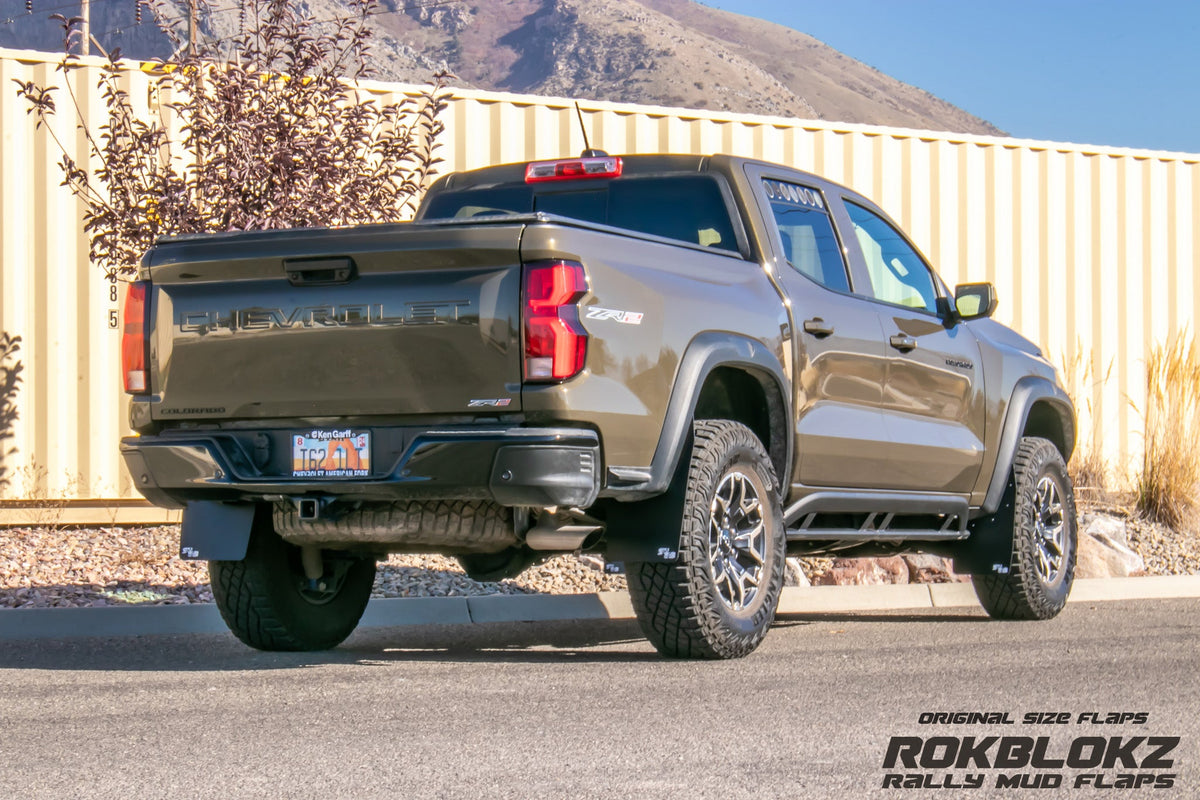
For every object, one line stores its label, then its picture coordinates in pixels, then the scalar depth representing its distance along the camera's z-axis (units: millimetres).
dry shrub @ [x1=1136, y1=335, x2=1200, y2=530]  11938
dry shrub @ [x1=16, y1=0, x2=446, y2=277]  9578
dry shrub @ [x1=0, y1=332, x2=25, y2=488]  11172
